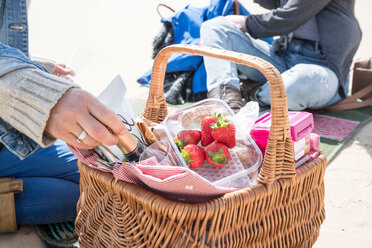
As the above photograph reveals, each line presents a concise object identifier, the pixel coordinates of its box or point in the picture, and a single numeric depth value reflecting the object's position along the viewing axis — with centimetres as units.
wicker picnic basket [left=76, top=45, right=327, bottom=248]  70
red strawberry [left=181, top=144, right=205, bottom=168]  84
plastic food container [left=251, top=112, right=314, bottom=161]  85
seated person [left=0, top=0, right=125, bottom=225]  60
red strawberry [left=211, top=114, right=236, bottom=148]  88
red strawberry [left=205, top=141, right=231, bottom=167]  84
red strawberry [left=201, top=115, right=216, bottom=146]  93
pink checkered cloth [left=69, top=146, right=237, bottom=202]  67
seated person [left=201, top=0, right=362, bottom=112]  180
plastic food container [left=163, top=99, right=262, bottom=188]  80
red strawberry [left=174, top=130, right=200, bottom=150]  92
